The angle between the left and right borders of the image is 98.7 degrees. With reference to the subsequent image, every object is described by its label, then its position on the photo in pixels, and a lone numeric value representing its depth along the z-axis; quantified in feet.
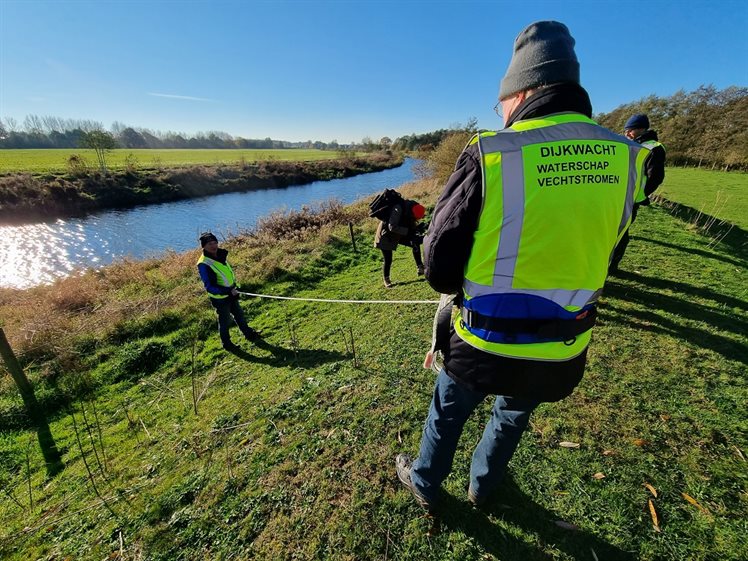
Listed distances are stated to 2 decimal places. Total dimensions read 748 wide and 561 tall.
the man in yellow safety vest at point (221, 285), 17.66
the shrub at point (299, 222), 46.70
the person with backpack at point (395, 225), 21.01
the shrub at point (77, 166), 102.82
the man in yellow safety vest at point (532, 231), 4.30
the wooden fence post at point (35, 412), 12.87
